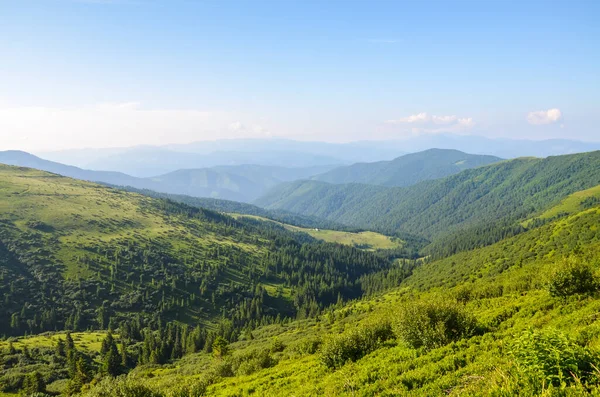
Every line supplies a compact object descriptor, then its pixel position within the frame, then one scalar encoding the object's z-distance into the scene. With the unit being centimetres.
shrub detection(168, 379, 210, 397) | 3192
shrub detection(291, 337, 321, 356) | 4831
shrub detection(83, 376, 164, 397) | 2748
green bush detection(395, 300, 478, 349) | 2662
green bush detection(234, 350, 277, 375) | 4622
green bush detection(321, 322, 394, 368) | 3134
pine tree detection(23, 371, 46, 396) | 6625
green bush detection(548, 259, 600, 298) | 3108
